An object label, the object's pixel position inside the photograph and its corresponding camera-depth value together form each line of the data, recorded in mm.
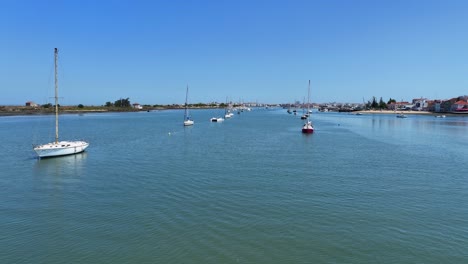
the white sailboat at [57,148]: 31736
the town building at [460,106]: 172125
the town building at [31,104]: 184625
